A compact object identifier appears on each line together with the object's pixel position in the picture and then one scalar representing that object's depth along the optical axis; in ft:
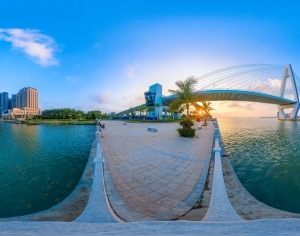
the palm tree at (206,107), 112.37
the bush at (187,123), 50.82
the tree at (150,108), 190.06
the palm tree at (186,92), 59.41
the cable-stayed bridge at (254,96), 185.68
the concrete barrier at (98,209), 9.77
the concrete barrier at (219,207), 9.34
